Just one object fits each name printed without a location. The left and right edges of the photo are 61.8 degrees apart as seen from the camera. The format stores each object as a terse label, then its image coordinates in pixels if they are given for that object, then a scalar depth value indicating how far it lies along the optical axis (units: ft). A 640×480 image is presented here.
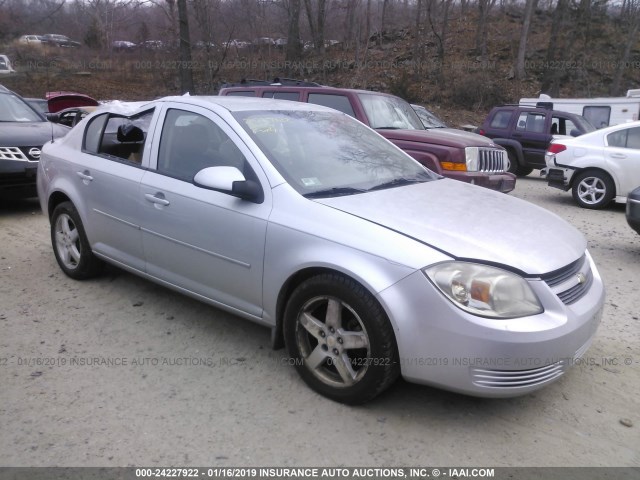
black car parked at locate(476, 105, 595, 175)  41.22
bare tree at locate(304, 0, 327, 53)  94.79
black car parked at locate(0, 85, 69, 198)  23.12
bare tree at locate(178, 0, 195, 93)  56.34
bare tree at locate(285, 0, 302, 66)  58.70
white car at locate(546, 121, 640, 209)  28.86
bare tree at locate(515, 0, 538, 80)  82.69
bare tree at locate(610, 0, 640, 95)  77.20
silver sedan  8.68
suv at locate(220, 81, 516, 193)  22.97
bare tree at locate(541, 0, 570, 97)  79.10
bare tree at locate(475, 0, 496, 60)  91.71
